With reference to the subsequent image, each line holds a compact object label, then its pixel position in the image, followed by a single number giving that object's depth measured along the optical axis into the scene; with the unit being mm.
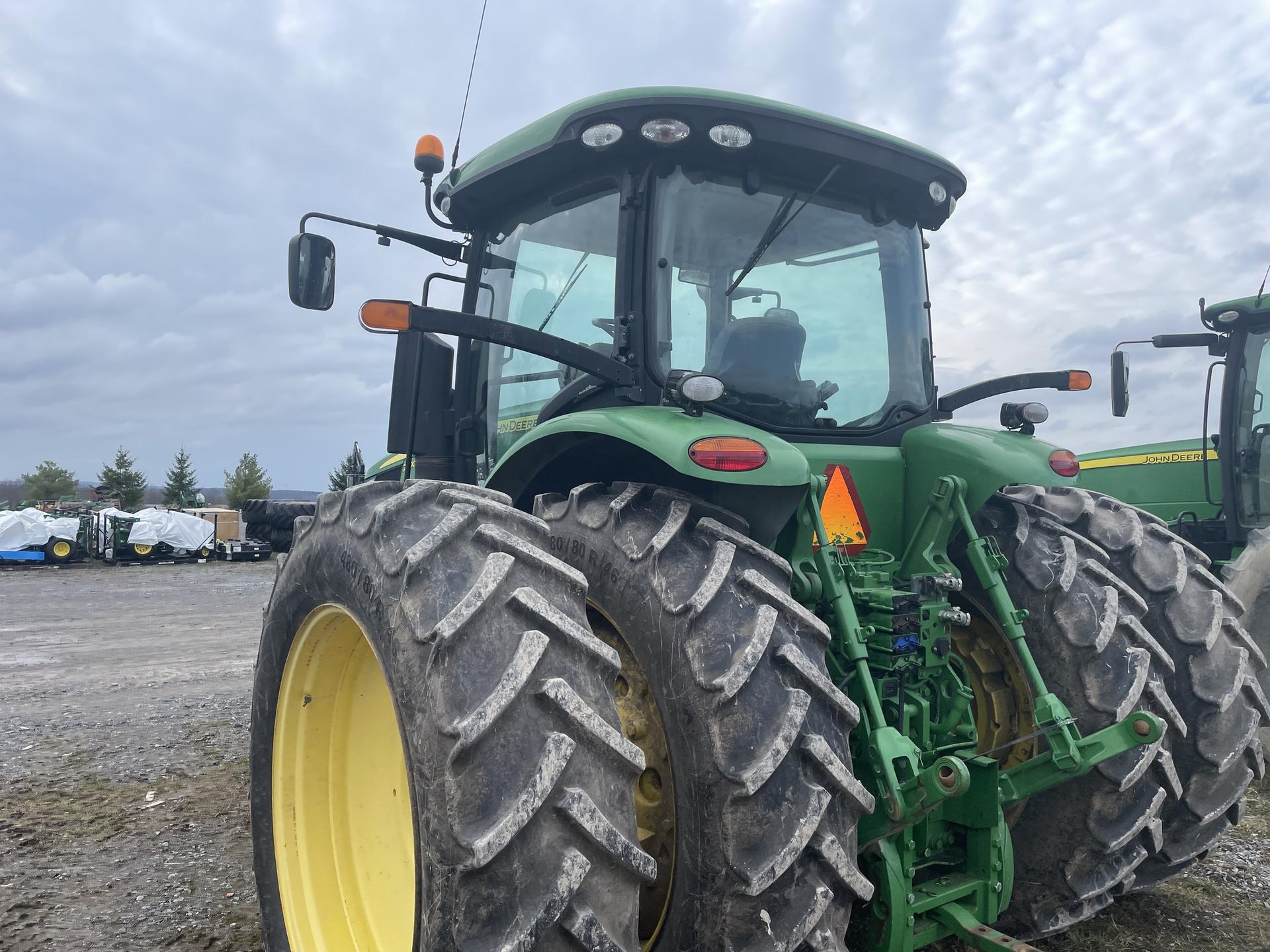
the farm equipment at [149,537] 23703
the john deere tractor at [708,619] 1799
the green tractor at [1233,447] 6461
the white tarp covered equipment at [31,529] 22281
